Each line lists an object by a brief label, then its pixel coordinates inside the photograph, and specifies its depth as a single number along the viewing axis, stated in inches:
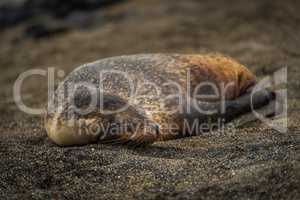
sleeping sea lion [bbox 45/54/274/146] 351.9
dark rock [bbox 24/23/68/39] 868.0
